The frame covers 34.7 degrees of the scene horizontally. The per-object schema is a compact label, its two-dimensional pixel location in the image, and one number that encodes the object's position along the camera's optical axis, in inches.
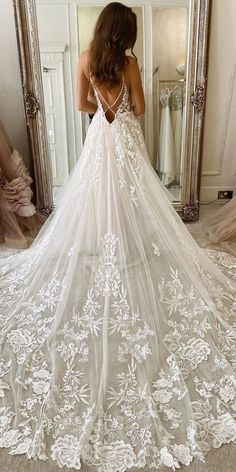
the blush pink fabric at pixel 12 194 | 96.6
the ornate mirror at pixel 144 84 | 90.4
